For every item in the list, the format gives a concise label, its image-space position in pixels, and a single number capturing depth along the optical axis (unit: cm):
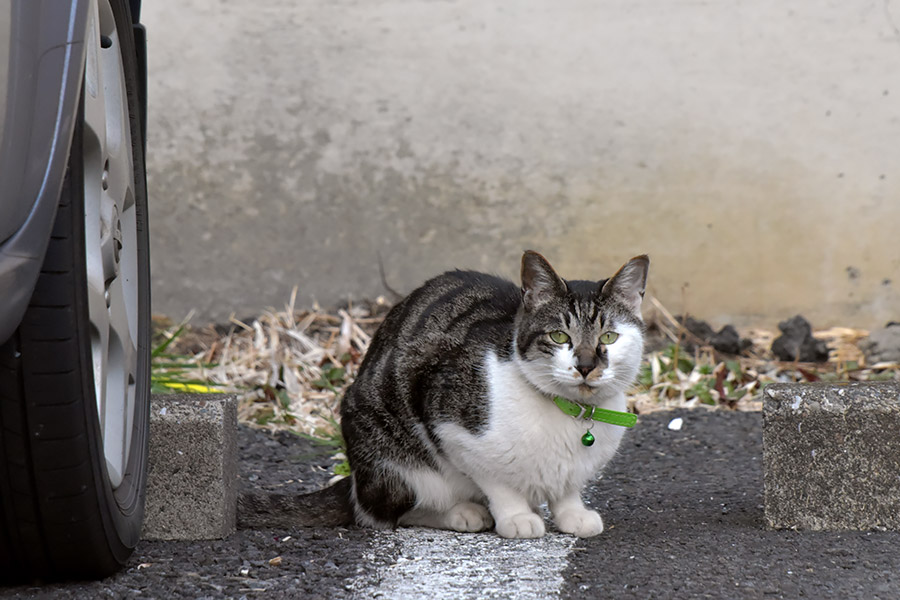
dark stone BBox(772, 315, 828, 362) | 977
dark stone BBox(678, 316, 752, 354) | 995
